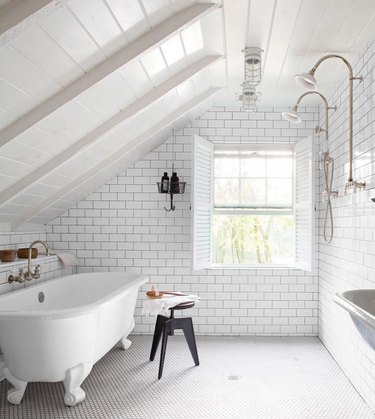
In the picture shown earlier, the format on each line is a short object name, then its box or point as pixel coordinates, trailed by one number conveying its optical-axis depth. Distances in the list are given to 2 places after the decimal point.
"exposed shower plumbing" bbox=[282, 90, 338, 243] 4.36
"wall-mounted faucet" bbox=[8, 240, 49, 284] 4.03
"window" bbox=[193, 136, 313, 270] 5.54
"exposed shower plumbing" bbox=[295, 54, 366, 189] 3.17
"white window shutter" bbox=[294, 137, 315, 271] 5.11
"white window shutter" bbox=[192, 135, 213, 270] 5.04
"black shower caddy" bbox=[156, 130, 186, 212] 5.16
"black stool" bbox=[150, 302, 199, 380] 4.29
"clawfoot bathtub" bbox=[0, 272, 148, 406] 3.20
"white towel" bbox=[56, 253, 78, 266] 5.15
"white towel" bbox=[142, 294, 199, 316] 4.25
